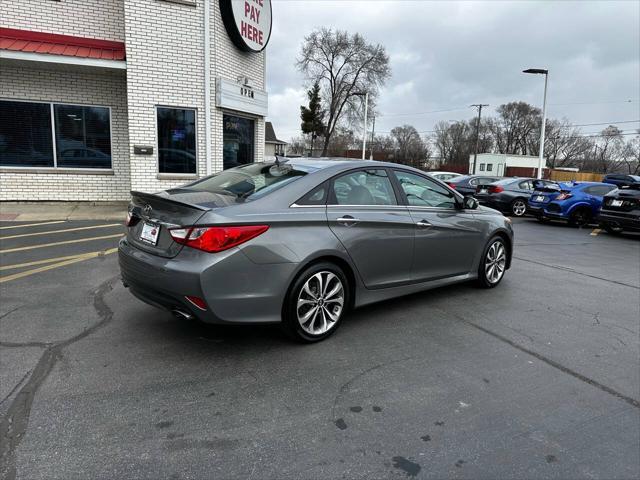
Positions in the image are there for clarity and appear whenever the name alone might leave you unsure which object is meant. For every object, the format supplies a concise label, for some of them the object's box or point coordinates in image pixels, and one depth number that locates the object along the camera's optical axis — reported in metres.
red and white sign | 11.26
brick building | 10.72
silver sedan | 3.29
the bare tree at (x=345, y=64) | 49.12
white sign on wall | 11.41
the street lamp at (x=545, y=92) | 22.45
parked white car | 21.98
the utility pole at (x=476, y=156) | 63.69
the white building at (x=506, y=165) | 62.34
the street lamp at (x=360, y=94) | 46.68
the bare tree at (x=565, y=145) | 84.19
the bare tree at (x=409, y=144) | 80.94
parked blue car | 13.62
